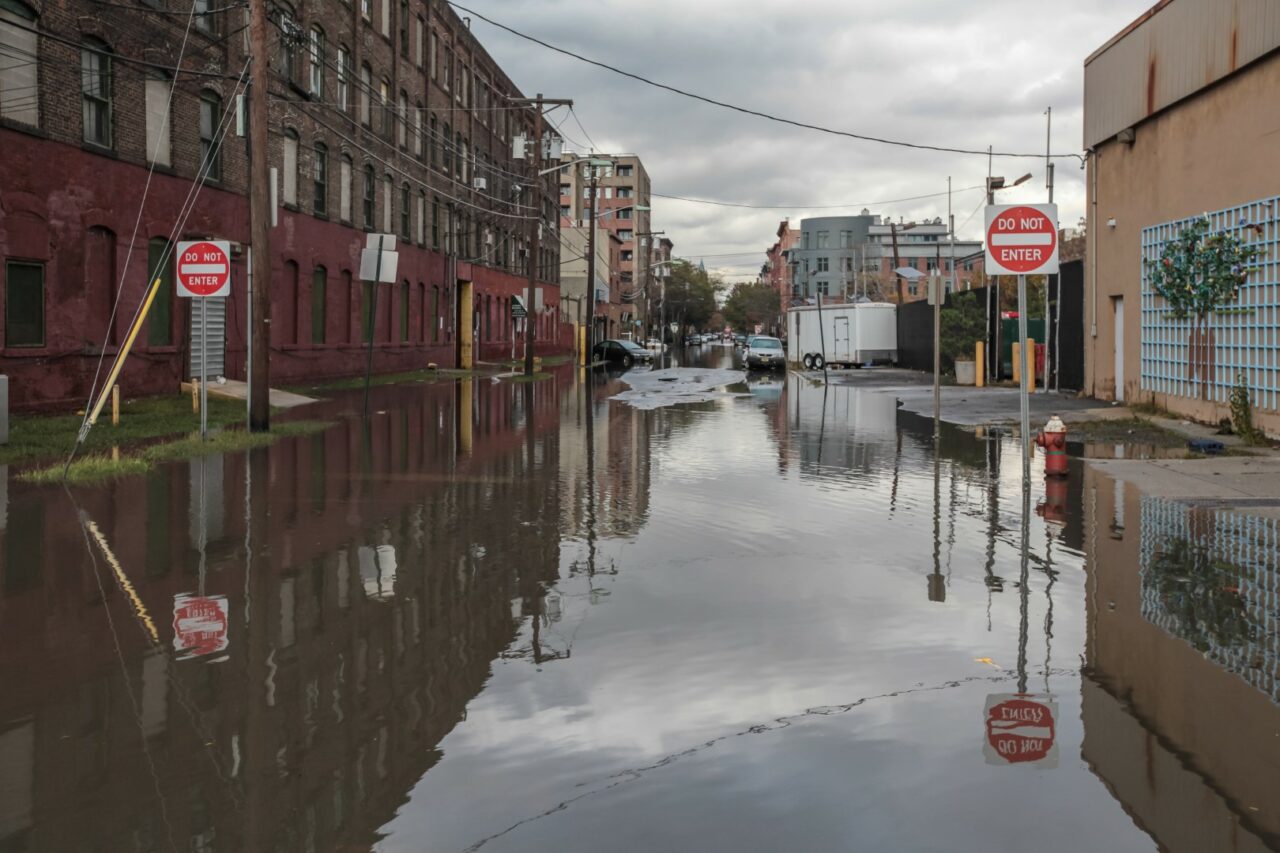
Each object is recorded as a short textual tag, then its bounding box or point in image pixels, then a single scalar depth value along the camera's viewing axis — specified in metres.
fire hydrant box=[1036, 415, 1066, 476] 13.75
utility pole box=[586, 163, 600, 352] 62.30
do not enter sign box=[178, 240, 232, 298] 16.95
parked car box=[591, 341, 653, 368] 70.56
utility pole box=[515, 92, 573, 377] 44.53
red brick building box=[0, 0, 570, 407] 21.73
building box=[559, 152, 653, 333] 155.00
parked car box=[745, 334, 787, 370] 54.19
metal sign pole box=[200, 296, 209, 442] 17.12
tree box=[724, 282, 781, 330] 182.50
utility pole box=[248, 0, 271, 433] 18.64
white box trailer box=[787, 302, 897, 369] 58.22
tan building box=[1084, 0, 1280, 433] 18.12
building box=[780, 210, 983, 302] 148.62
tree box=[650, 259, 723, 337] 177.12
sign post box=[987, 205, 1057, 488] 12.84
